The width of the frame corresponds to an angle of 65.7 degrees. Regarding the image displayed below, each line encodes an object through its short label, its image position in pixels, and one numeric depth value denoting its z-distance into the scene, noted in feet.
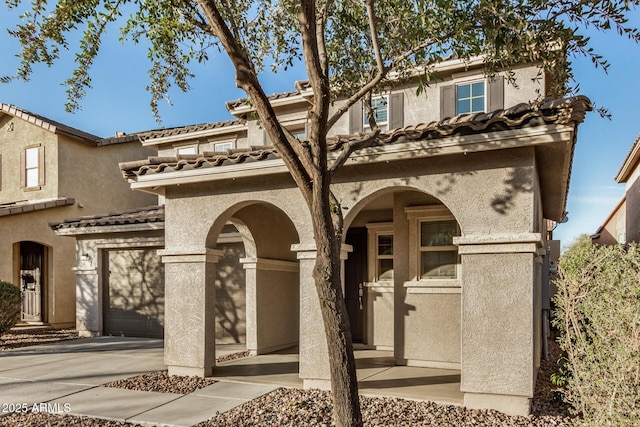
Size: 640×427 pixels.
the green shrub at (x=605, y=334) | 14.69
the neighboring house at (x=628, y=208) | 55.94
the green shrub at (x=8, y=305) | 40.75
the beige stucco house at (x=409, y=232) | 20.48
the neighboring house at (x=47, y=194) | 53.67
